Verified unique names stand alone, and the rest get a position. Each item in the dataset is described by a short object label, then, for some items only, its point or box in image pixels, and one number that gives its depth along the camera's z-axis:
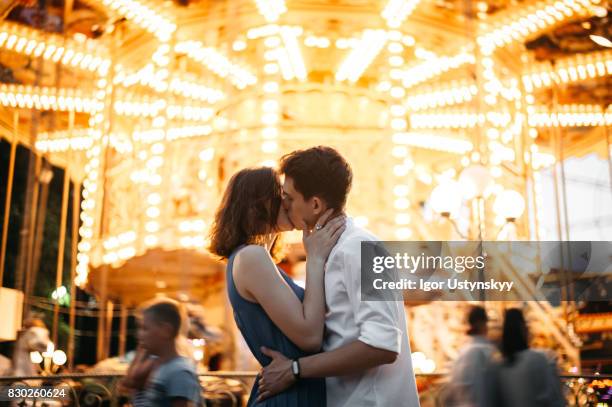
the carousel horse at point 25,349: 7.15
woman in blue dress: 2.29
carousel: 10.59
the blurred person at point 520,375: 3.74
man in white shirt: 2.17
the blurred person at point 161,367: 3.10
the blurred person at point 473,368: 3.98
